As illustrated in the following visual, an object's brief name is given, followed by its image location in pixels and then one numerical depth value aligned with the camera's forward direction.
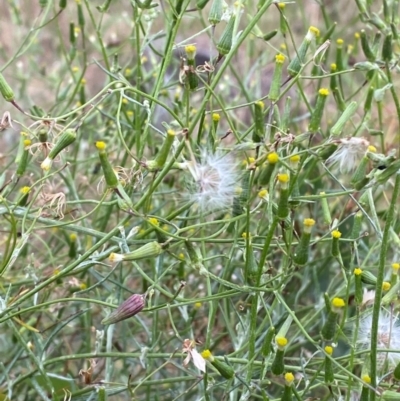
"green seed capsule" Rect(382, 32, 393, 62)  0.63
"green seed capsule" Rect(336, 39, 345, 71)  0.65
